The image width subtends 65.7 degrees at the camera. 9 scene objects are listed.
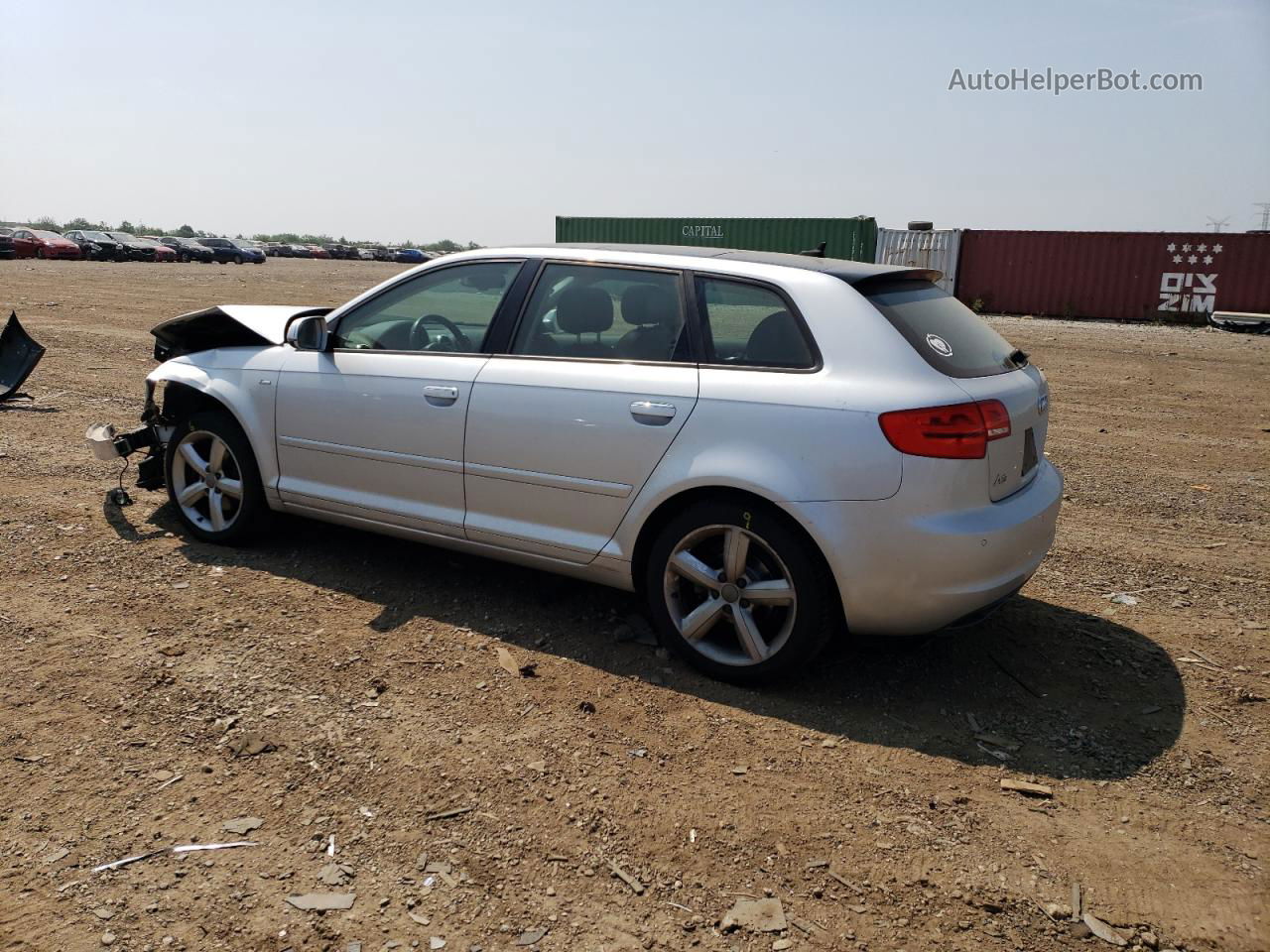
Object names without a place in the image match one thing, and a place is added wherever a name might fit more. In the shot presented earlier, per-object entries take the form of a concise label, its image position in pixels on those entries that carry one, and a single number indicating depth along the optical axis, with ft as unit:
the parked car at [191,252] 165.89
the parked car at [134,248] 152.28
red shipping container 86.99
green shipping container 104.12
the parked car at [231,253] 169.68
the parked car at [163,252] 157.89
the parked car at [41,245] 139.13
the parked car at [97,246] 148.66
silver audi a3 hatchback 11.42
